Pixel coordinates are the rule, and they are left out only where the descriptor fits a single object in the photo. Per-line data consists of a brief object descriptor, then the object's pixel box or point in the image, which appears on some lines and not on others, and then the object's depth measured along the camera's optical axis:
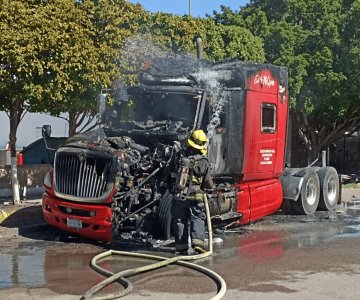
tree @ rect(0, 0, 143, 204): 11.91
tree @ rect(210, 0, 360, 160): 24.38
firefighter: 9.49
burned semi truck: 9.92
